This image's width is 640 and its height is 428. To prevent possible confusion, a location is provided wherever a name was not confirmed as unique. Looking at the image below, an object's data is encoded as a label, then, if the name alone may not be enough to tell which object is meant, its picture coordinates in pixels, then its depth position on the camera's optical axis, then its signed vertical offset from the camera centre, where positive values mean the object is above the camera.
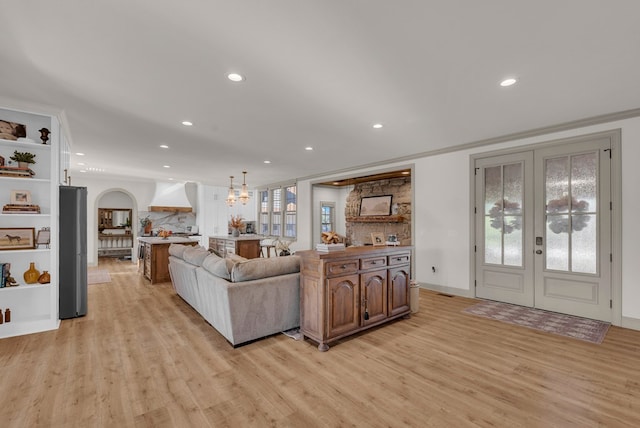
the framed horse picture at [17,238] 3.29 -0.28
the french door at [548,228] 3.73 -0.21
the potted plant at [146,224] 9.57 -0.35
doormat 3.35 -1.38
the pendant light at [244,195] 7.21 +0.47
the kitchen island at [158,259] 6.05 -0.97
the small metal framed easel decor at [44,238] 3.49 -0.29
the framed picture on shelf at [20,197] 3.35 +0.19
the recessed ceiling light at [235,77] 2.63 +1.26
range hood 9.78 +0.52
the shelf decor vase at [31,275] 3.41 -0.72
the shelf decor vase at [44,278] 3.47 -0.77
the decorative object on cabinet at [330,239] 3.42 -0.30
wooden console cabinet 2.94 -0.85
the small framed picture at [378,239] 3.97 -0.35
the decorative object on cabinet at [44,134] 3.49 +0.96
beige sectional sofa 2.96 -0.89
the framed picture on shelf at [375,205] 7.70 +0.23
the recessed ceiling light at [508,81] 2.69 +1.25
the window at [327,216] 9.33 -0.08
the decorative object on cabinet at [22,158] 3.36 +0.65
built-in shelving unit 3.40 -0.10
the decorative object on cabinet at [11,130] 3.31 +0.97
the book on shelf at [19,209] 3.26 +0.05
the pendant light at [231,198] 7.66 +0.41
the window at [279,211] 9.42 +0.09
